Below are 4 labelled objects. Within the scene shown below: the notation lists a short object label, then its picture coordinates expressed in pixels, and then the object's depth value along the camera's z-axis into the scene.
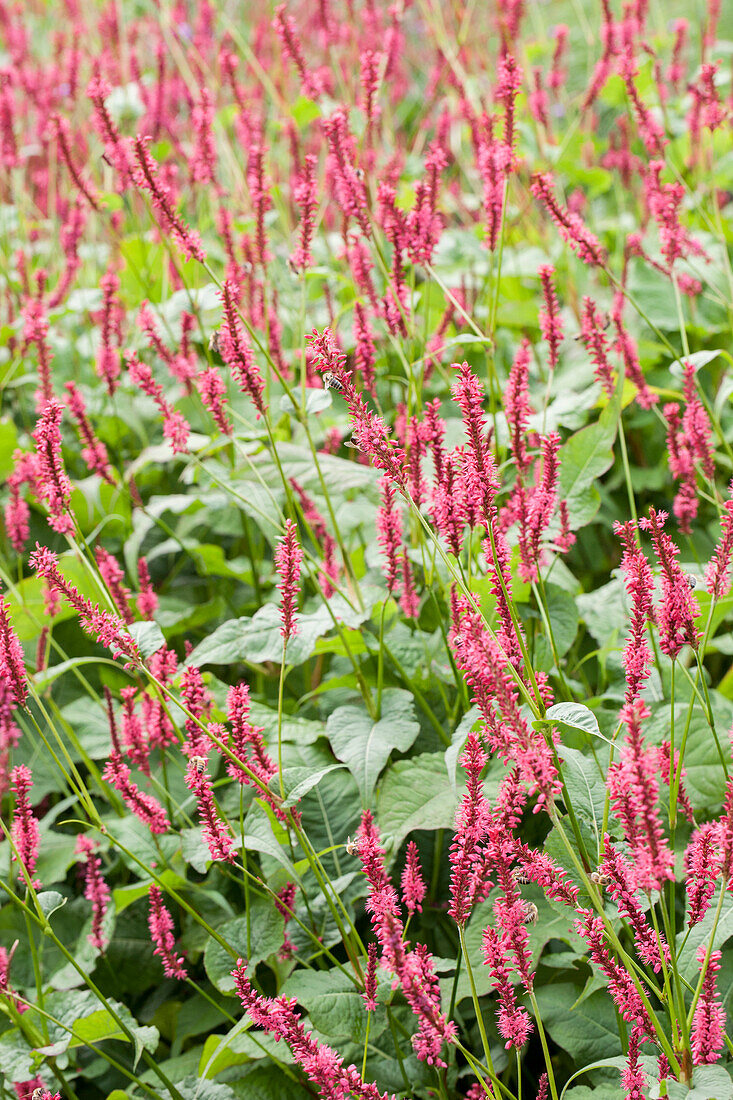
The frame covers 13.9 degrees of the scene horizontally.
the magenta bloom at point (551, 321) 2.18
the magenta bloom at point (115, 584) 2.25
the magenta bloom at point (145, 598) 2.29
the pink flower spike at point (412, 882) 1.92
